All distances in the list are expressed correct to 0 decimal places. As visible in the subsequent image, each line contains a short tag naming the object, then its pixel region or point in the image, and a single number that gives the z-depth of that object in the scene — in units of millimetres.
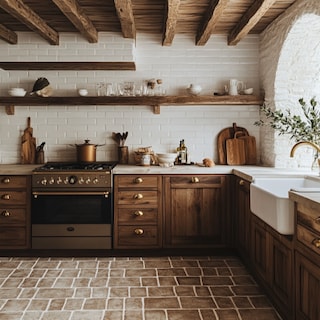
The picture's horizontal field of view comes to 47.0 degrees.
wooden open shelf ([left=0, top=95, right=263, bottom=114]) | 4207
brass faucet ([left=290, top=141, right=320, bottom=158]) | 2855
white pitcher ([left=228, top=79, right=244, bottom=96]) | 4344
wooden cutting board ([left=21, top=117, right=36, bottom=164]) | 4434
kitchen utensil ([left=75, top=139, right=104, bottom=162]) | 4297
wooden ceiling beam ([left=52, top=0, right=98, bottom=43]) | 3191
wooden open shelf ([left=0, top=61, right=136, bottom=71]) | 4258
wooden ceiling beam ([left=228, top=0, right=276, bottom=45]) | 3217
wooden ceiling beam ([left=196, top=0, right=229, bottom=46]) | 3215
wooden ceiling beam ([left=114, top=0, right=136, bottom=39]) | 3172
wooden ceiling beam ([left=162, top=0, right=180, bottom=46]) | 3163
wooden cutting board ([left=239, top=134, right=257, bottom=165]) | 4477
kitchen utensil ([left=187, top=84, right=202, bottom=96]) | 4328
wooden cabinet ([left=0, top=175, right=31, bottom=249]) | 3793
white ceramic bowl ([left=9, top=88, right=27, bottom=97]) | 4273
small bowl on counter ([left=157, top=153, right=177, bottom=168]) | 4094
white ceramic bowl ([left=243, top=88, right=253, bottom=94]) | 4345
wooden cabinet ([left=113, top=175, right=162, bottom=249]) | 3814
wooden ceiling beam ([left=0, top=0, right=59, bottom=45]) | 3206
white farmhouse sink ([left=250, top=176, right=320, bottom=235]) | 2271
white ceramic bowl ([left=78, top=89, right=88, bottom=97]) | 4289
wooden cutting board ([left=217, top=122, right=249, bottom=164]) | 4492
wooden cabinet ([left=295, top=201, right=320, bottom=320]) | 1930
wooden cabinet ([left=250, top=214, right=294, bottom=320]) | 2334
